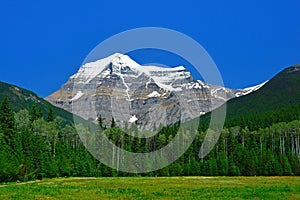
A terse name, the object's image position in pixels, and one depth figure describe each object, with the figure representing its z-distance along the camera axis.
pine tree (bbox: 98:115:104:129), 121.44
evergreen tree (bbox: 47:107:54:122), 133.88
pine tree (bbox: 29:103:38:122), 127.03
